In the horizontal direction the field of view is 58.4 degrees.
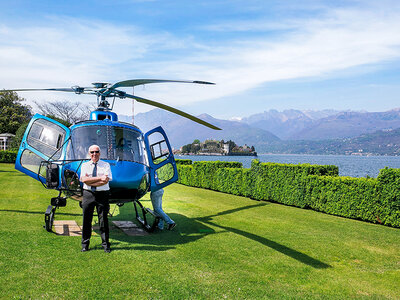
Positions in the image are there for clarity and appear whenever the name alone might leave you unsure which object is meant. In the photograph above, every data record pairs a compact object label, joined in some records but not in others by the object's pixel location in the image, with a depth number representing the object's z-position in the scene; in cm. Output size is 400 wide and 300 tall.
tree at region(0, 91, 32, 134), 5394
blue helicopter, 735
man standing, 668
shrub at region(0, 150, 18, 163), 4044
